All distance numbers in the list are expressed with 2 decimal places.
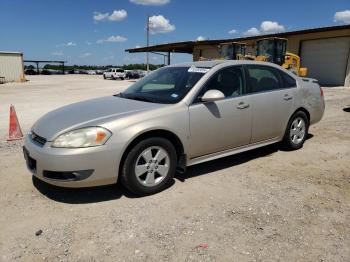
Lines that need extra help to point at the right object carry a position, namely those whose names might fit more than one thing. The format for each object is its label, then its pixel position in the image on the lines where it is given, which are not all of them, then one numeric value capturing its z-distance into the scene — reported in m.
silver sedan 3.68
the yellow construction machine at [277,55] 19.53
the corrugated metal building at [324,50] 22.94
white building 36.38
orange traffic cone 7.05
